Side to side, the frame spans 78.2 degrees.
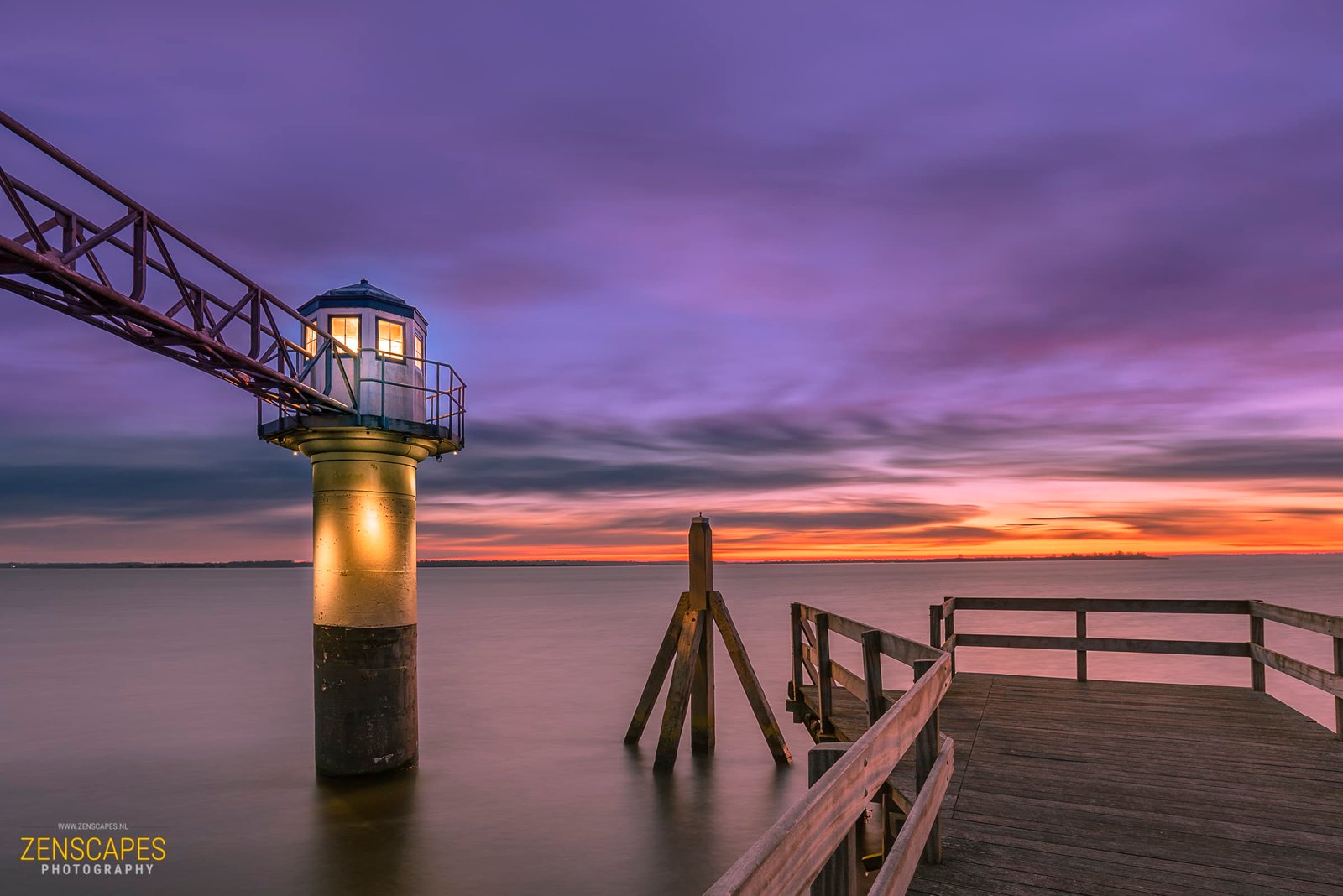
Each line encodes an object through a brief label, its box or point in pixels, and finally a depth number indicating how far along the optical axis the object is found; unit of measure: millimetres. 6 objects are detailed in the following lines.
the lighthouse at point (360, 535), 14969
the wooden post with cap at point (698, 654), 15812
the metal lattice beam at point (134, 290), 8859
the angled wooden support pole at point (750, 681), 15852
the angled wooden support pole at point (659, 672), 16188
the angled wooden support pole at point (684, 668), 15734
